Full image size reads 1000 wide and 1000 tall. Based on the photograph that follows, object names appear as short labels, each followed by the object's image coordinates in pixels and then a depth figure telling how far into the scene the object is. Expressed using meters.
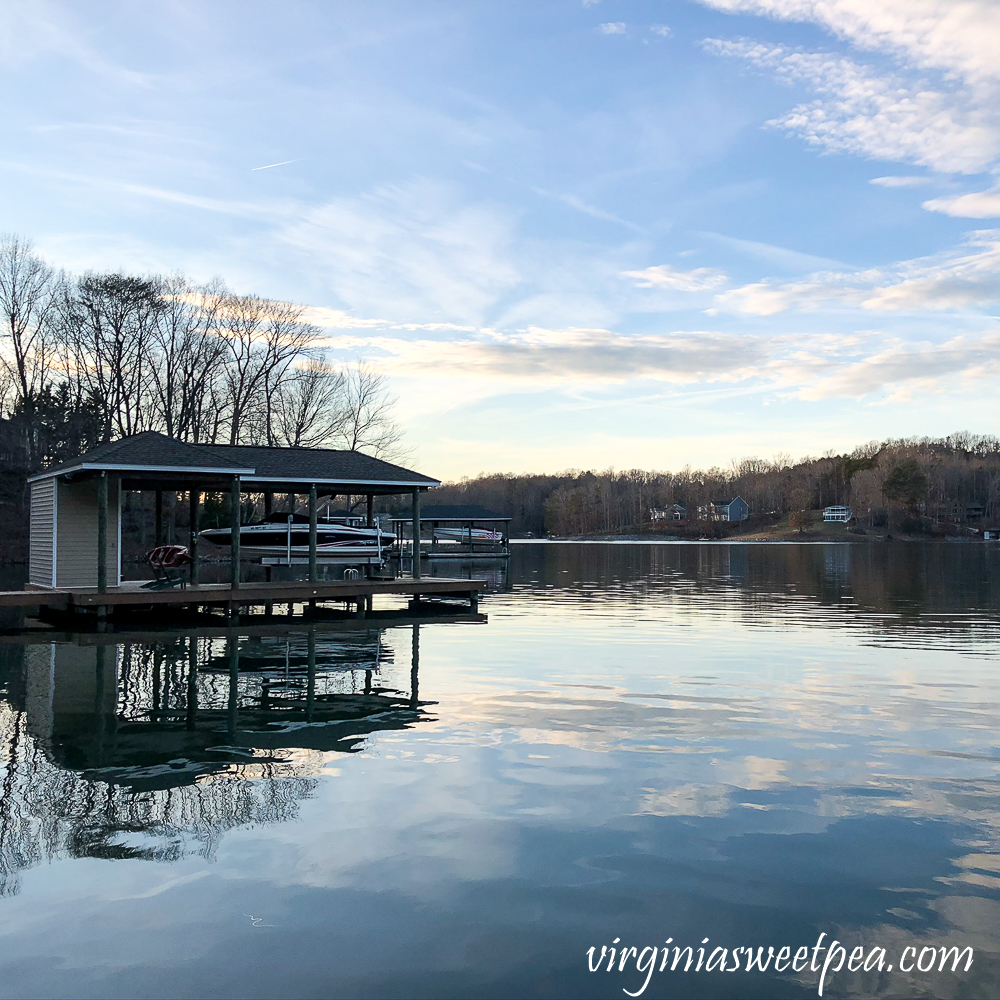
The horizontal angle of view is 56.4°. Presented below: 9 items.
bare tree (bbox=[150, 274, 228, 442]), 49.53
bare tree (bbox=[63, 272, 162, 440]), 46.06
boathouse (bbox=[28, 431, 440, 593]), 18.73
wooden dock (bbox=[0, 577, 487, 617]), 18.52
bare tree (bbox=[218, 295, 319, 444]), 52.12
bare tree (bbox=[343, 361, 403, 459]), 57.44
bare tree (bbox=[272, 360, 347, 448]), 54.62
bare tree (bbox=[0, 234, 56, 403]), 45.69
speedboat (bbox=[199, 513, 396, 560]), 27.31
